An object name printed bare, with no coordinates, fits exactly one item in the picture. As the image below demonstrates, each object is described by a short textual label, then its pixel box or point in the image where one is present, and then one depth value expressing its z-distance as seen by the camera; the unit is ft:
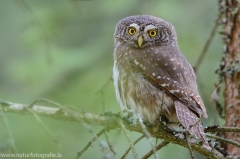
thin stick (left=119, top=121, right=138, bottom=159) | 13.85
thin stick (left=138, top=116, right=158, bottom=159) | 13.66
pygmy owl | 24.00
